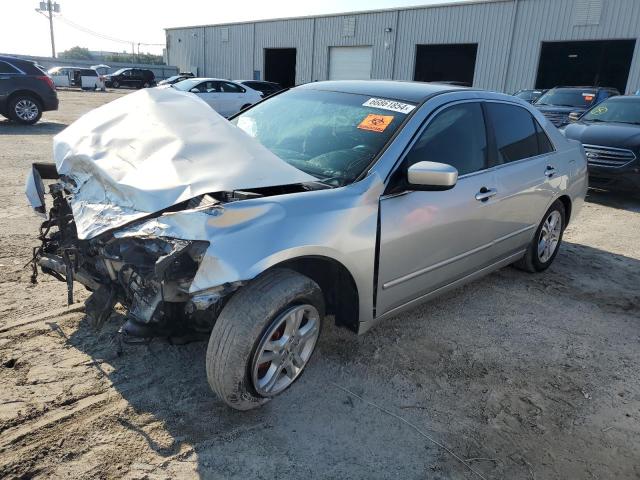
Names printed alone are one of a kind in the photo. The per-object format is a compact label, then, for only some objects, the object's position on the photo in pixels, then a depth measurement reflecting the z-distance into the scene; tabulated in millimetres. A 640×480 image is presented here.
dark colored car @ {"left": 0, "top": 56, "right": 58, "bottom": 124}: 12539
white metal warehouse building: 20562
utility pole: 61875
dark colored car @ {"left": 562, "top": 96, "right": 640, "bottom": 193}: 7992
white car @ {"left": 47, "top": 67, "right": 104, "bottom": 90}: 33312
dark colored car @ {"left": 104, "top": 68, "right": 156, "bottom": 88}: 37625
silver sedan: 2369
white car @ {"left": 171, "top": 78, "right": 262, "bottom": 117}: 15859
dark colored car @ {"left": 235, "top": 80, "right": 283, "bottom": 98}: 19178
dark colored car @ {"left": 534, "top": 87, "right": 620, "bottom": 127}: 12625
